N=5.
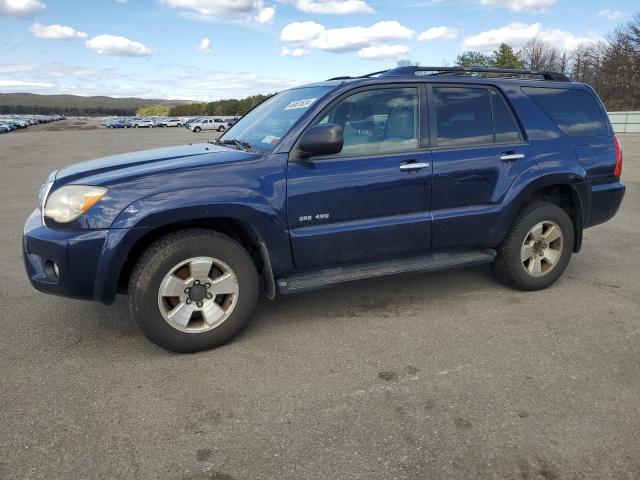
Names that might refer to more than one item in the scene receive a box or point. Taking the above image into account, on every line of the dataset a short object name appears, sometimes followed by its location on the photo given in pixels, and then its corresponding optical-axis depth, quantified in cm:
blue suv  321
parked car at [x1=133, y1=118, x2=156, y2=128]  7369
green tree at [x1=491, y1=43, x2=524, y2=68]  5675
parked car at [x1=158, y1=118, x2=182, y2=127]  7330
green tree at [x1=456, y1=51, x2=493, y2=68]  6028
